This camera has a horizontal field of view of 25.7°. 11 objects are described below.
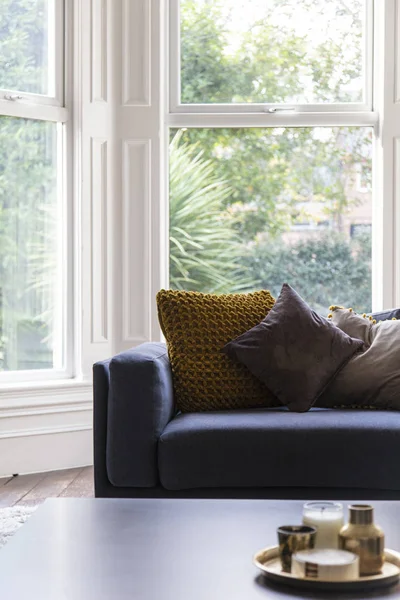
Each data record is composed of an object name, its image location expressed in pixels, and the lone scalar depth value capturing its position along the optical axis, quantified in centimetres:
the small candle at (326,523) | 149
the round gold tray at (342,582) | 140
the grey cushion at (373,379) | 310
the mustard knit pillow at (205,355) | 311
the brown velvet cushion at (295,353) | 304
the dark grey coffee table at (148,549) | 141
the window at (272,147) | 494
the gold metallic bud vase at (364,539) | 146
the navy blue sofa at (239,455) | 269
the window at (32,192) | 448
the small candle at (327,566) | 142
